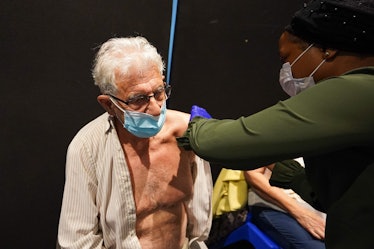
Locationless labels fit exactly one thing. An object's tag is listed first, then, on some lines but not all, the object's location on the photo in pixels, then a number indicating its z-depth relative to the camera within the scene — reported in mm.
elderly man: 1624
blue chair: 2281
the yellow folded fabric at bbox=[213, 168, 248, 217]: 2350
